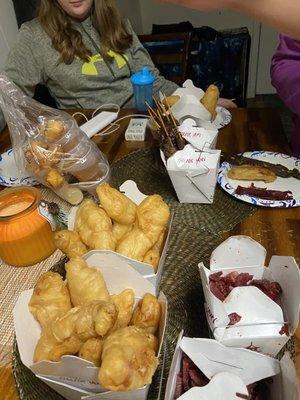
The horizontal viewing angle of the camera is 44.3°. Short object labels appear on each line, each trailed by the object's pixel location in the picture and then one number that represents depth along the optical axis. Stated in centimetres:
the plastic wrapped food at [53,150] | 100
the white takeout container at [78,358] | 51
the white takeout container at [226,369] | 49
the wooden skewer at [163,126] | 101
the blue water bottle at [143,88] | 136
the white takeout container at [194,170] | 93
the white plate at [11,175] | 111
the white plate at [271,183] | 93
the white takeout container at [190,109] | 117
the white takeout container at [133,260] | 64
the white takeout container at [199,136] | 100
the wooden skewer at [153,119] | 108
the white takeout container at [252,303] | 54
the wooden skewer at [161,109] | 108
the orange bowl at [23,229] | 80
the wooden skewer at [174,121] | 102
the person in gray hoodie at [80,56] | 159
